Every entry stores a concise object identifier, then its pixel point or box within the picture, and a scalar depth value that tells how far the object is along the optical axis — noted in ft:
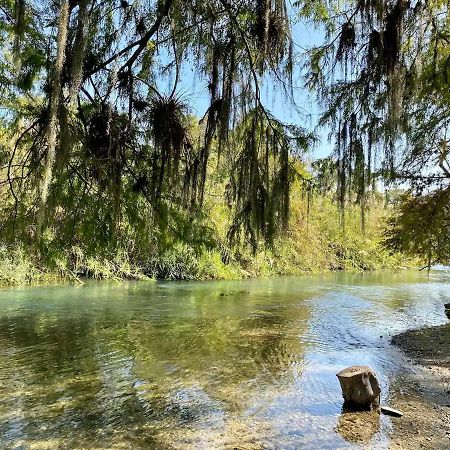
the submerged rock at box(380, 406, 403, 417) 16.79
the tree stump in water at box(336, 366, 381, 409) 17.06
